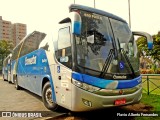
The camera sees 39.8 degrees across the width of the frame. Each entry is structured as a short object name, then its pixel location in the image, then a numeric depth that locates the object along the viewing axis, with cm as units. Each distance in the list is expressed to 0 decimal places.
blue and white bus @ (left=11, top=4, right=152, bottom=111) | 586
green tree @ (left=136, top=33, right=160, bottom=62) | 4003
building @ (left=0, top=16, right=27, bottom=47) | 11708
